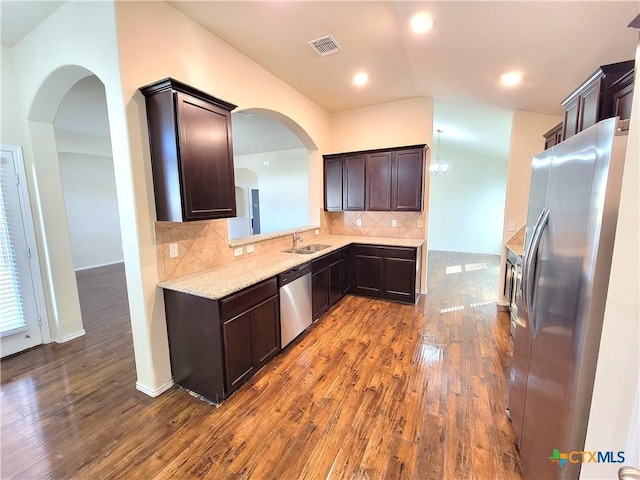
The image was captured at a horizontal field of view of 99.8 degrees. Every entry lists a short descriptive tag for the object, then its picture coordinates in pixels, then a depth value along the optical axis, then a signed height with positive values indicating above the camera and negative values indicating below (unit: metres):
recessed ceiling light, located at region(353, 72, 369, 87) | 3.32 +1.62
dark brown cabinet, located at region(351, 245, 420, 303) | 3.99 -1.01
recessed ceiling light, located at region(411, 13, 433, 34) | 2.18 +1.52
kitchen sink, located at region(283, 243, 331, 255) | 3.69 -0.60
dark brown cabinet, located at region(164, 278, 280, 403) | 2.08 -1.07
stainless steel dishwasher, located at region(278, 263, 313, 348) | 2.79 -1.04
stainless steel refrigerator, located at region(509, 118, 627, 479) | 0.95 -0.36
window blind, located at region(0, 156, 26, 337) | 2.71 -0.44
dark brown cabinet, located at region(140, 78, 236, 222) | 1.99 +0.46
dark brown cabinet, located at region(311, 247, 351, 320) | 3.41 -1.02
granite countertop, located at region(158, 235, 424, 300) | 2.09 -0.61
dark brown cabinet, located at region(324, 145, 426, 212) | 4.07 +0.43
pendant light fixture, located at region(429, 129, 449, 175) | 5.74 +0.81
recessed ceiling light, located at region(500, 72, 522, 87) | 2.86 +1.38
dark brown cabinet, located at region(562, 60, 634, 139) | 1.57 +0.69
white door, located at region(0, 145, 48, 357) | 2.72 -0.56
